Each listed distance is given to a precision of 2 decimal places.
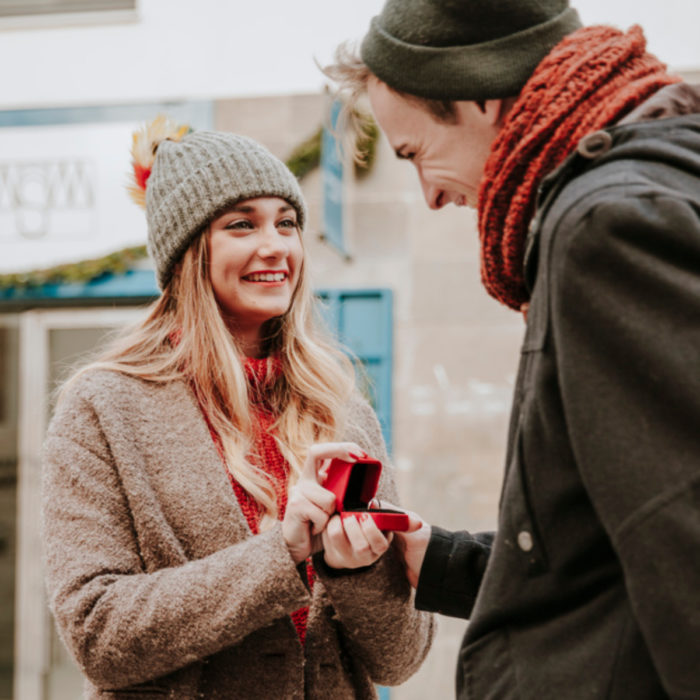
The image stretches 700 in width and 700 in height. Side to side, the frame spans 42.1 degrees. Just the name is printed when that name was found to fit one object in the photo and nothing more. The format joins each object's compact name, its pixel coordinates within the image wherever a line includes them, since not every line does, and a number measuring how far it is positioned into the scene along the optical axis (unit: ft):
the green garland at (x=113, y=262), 18.10
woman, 5.56
